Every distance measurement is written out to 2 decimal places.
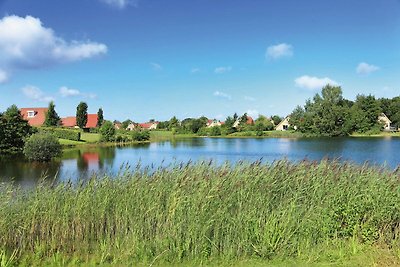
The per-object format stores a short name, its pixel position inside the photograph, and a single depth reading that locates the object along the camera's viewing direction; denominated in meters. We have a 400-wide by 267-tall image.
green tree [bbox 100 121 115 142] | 57.81
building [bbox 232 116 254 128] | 98.56
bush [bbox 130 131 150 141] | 68.50
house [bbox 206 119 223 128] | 117.86
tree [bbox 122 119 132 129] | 107.62
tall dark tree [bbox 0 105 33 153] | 37.00
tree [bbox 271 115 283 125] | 107.94
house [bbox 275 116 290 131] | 92.52
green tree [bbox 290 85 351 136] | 75.91
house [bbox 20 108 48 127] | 64.62
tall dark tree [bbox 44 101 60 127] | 58.39
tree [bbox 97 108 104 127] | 80.44
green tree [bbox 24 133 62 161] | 33.00
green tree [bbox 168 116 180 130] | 101.16
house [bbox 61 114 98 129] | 75.41
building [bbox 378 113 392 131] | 78.54
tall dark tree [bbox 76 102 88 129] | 69.19
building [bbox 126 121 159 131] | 132.40
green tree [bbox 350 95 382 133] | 75.69
